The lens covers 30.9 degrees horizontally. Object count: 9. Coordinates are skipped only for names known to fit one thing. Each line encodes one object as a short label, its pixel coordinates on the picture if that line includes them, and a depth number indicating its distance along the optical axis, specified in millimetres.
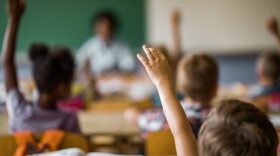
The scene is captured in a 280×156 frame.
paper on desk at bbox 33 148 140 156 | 1760
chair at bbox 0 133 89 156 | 2100
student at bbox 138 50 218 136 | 2492
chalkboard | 7000
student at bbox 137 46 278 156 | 1229
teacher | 6791
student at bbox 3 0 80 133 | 2453
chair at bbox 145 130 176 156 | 2215
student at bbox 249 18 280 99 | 3877
